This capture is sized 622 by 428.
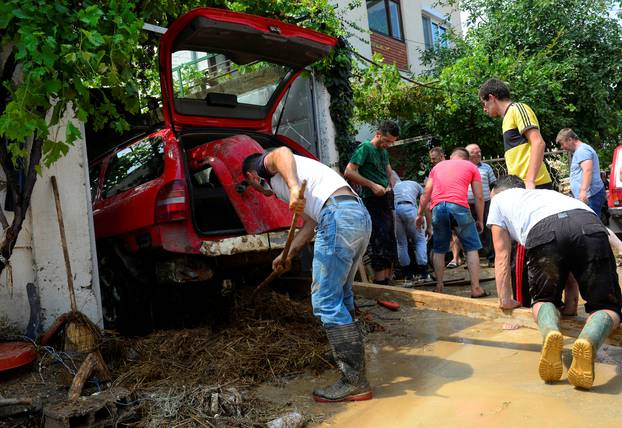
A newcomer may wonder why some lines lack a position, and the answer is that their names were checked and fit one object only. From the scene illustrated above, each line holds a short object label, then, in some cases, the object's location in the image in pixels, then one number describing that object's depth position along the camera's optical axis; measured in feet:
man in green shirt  20.66
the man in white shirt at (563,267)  10.35
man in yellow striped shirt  14.34
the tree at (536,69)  40.63
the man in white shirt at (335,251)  11.23
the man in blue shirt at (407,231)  23.89
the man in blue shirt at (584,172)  22.58
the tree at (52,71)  11.10
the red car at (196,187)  15.26
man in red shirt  19.38
